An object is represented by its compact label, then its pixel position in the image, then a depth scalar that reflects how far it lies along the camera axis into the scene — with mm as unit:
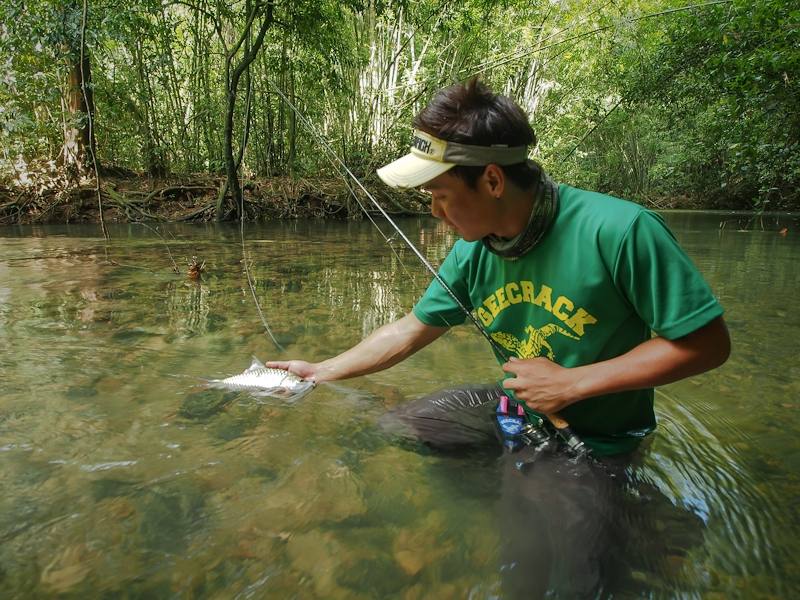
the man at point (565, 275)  1400
